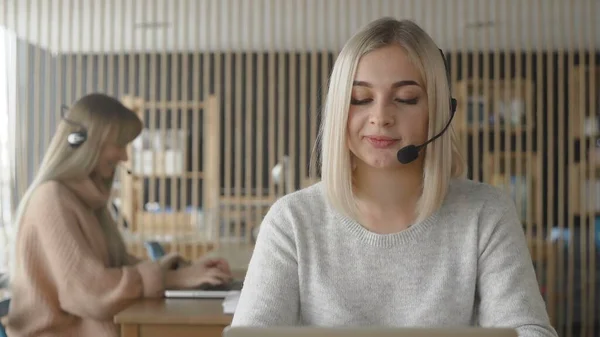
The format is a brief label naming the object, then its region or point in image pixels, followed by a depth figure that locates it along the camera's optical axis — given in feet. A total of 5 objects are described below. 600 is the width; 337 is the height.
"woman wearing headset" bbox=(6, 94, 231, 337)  7.75
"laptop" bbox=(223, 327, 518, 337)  2.70
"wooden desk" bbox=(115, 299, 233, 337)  6.78
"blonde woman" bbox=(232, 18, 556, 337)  3.99
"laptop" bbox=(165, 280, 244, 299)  7.84
